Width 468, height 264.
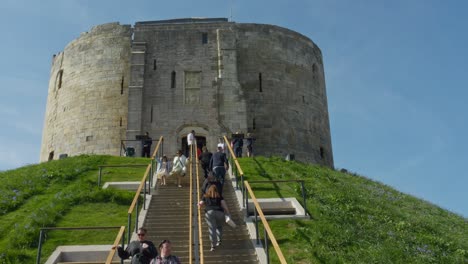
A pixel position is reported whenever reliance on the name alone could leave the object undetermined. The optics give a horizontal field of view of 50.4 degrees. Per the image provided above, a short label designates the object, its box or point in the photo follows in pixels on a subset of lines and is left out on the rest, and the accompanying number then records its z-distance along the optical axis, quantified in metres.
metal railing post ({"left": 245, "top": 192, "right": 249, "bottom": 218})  10.12
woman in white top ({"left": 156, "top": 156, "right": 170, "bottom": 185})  12.90
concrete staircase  8.33
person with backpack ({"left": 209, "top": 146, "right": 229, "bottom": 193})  11.84
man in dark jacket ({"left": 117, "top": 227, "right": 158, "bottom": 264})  6.80
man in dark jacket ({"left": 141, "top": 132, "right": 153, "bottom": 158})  18.95
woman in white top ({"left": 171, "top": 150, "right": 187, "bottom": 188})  12.88
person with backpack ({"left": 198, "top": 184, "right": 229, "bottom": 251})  8.56
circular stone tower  21.88
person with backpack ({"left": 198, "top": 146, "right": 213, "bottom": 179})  13.18
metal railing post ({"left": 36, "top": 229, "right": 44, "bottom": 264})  7.85
